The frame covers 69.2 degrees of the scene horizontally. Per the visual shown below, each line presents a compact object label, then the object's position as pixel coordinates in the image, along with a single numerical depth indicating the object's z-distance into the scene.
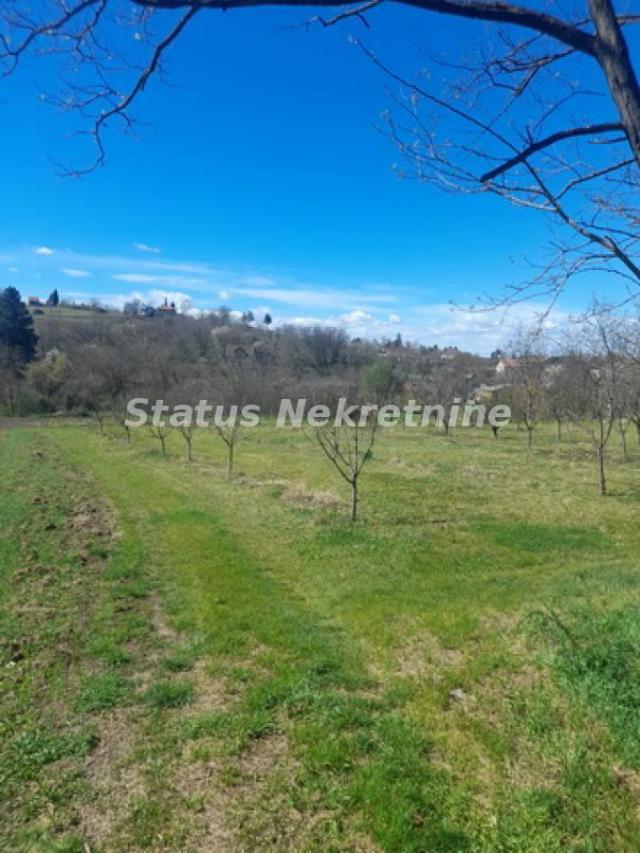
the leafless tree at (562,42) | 1.85
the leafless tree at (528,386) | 25.67
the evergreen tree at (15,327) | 52.25
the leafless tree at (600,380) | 13.45
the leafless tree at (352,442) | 10.18
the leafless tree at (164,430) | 20.43
